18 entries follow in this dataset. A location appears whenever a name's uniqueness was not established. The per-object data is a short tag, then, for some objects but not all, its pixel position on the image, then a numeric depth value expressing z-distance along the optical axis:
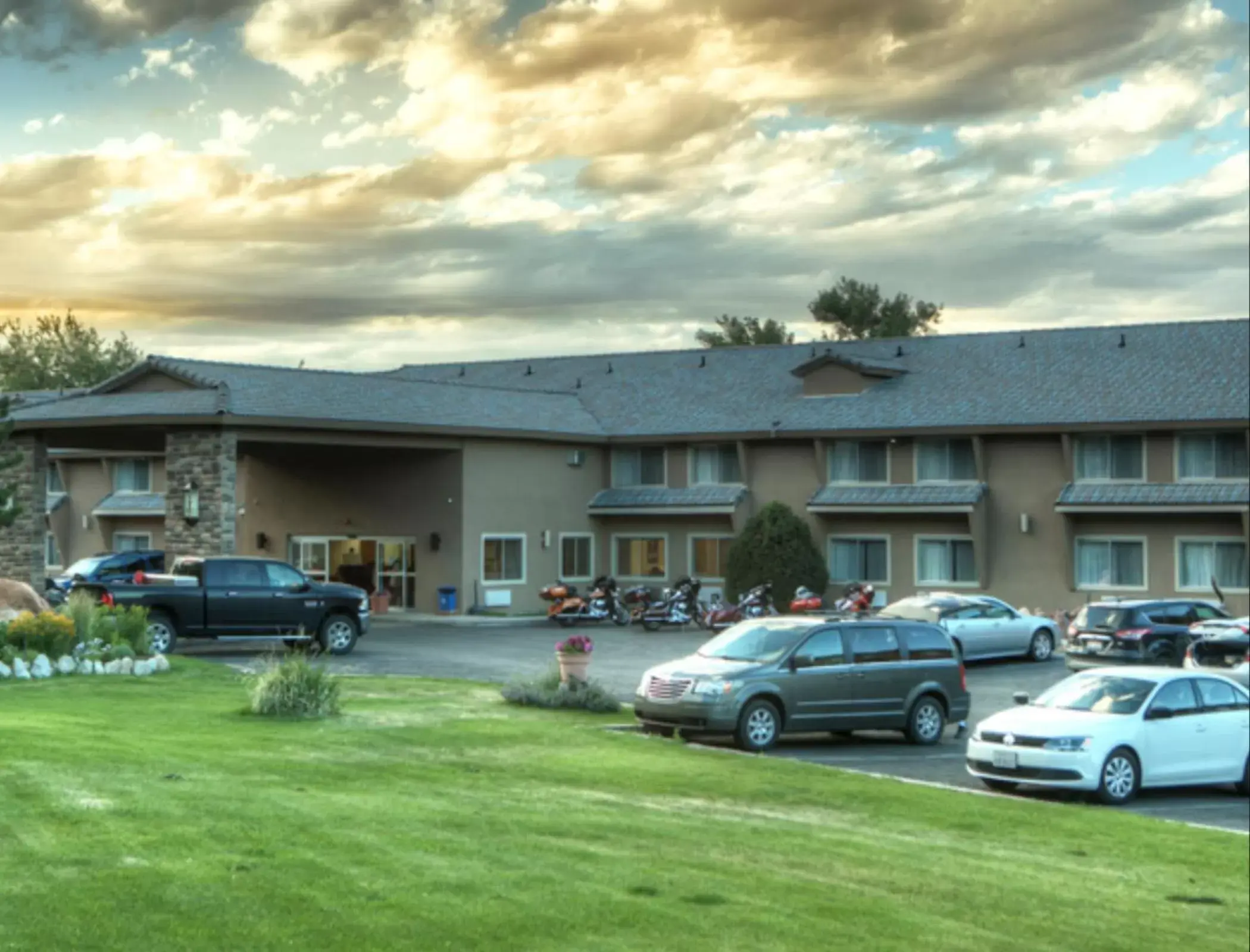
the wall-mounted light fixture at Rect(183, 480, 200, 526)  38.97
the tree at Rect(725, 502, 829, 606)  44.84
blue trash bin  45.25
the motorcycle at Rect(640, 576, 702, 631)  41.75
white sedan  19.03
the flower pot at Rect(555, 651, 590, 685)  23.59
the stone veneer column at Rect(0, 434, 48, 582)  41.28
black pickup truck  31.14
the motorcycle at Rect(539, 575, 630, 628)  43.66
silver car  33.81
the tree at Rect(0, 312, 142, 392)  100.50
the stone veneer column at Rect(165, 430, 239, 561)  38.66
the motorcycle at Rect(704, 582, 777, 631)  41.12
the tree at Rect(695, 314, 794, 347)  94.06
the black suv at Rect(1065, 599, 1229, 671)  30.94
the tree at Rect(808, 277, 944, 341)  96.12
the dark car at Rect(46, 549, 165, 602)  42.09
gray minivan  21.17
